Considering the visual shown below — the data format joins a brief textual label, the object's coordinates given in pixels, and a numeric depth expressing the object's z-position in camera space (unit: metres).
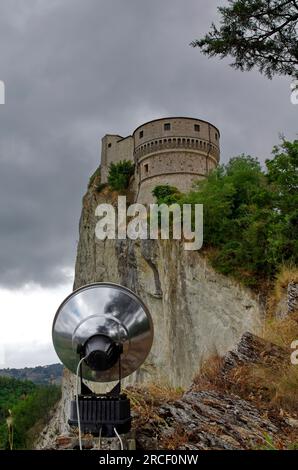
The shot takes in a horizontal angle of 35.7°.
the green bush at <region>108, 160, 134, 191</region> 42.50
